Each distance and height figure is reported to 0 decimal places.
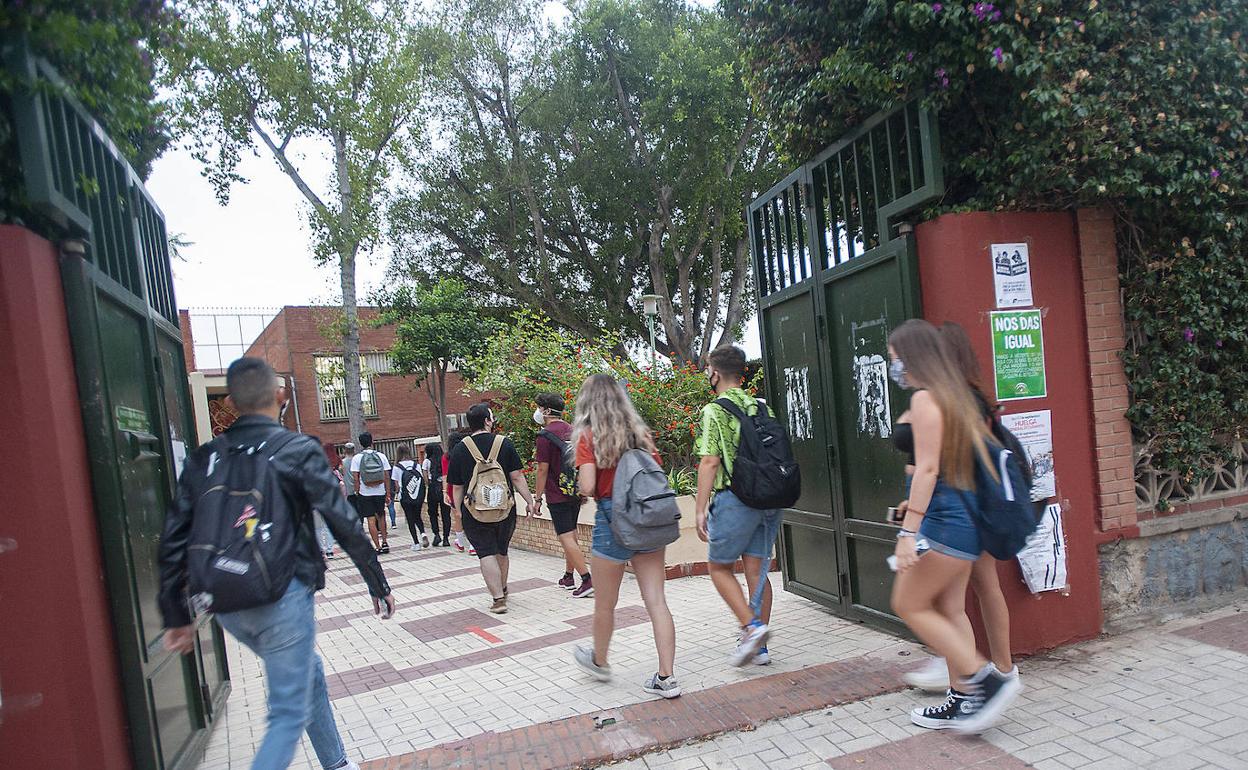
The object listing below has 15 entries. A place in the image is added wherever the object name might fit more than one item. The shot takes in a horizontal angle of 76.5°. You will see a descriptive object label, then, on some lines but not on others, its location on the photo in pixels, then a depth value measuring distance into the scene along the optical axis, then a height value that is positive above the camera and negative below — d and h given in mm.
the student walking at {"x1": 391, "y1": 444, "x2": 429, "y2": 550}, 12641 -1962
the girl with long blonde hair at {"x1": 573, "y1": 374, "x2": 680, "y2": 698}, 4254 -811
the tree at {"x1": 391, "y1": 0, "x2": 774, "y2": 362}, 19906 +4835
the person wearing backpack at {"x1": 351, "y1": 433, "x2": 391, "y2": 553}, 10750 -1490
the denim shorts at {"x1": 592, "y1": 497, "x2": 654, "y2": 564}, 4293 -1052
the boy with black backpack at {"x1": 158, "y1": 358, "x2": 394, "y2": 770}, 2820 -589
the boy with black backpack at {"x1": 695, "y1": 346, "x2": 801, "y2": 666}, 4457 -898
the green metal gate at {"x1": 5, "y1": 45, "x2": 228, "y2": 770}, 3072 +82
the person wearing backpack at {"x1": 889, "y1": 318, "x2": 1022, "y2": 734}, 3354 -868
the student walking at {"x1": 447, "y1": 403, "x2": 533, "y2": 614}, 6863 -1135
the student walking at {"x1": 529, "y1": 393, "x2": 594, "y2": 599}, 7047 -1256
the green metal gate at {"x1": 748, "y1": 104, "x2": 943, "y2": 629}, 4727 -50
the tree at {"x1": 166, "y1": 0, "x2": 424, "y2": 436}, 16688 +6147
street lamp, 16859 +830
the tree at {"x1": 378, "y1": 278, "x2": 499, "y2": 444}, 18984 +834
